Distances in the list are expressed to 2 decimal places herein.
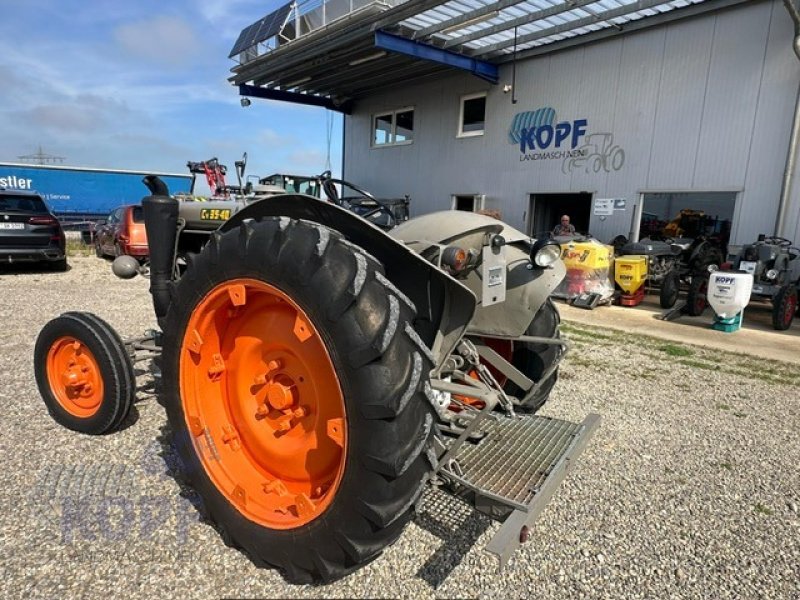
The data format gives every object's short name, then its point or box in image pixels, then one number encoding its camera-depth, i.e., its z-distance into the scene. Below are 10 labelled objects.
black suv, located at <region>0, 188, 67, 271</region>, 9.45
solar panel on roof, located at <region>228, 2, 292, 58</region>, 13.65
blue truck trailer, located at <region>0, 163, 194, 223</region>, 20.22
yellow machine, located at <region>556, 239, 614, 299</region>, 8.87
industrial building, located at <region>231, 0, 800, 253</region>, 8.69
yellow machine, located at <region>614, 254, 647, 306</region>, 8.74
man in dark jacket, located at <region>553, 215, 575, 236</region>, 10.54
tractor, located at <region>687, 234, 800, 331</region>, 7.36
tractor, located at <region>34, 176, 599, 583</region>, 1.56
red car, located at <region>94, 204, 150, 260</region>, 9.82
